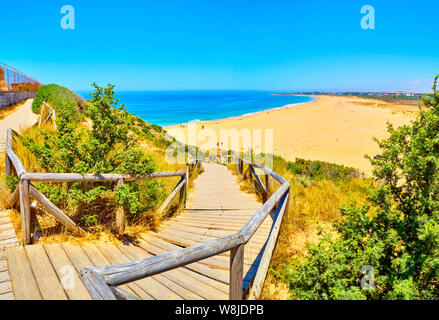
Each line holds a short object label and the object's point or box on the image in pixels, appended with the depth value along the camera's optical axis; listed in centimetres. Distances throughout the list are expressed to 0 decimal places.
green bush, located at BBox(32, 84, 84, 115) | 1395
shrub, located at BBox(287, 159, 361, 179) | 1088
